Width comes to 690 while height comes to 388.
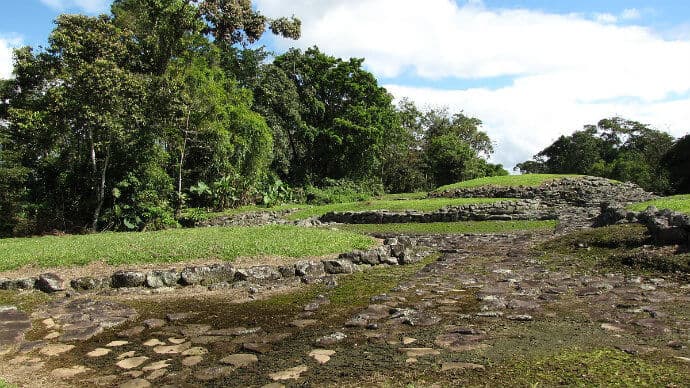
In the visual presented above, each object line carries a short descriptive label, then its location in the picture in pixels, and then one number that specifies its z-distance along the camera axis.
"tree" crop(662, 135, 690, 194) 32.20
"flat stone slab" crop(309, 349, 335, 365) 4.95
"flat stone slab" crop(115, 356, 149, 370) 5.05
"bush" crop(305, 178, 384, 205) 34.43
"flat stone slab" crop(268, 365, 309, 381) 4.53
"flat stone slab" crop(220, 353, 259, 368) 5.00
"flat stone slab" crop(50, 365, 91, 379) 4.83
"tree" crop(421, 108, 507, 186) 41.41
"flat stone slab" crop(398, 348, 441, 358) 4.93
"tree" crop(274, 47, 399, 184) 38.84
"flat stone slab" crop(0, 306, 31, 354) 5.94
